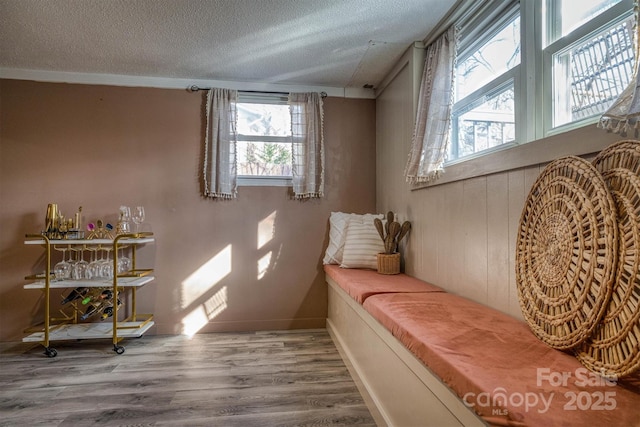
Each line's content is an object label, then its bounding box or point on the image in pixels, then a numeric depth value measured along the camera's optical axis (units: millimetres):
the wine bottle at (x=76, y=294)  2766
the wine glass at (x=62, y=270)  2711
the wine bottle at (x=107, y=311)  2823
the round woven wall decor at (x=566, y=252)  974
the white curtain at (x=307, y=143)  3203
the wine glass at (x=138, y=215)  2912
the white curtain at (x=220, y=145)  3094
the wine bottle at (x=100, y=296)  2774
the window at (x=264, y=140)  3229
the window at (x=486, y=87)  1679
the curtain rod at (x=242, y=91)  3117
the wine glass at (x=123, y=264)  2822
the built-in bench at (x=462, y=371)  792
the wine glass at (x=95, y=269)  2762
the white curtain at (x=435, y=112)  2068
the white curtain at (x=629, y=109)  982
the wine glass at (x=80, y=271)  2746
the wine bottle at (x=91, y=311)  2766
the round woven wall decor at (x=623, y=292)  858
